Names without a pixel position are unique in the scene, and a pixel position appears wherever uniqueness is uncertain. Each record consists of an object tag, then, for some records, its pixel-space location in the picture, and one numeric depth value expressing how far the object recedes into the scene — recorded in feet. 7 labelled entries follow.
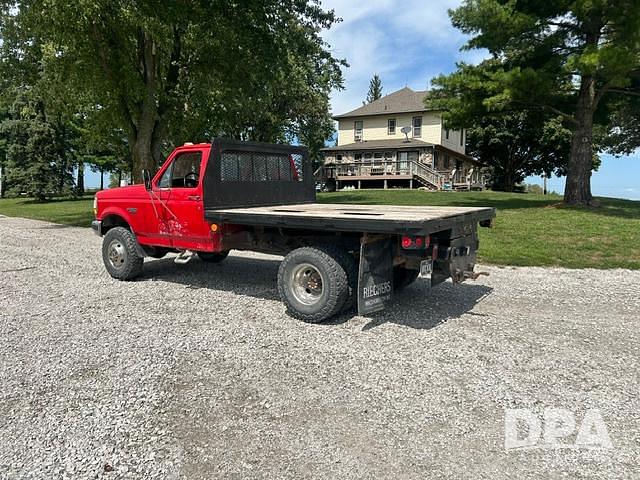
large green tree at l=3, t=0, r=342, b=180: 44.11
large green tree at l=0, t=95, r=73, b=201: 117.50
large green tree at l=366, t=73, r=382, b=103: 312.71
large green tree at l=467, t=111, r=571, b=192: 127.44
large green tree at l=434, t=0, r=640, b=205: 47.55
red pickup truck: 17.14
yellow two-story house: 119.34
